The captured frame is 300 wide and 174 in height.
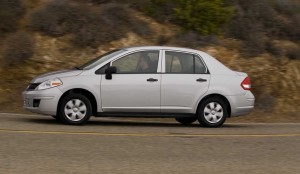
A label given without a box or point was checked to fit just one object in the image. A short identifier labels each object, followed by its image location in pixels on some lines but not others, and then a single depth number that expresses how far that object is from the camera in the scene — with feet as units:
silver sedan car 41.14
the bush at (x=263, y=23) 68.23
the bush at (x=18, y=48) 58.18
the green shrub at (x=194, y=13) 68.08
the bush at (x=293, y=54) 67.15
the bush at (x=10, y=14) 63.31
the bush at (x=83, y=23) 63.21
